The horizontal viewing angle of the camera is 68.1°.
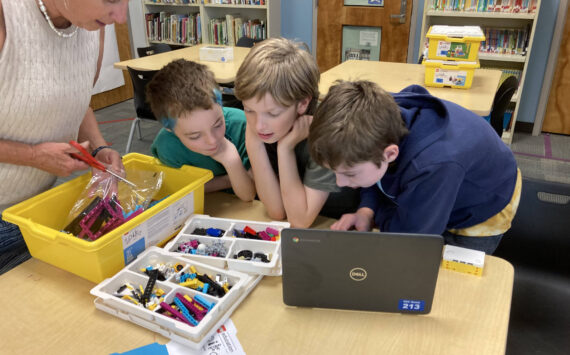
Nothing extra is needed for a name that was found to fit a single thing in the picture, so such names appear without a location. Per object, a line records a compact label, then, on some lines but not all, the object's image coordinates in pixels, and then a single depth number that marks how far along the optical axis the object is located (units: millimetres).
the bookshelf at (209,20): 4445
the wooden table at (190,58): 2830
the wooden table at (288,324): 783
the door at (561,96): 3605
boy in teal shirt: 1202
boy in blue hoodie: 927
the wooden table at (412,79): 2129
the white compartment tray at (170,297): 786
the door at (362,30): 4066
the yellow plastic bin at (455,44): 2289
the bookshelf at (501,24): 3473
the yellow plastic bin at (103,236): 909
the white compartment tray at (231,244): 946
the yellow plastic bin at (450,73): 2279
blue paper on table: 761
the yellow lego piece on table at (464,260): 949
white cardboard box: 3182
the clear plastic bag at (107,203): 1010
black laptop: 779
